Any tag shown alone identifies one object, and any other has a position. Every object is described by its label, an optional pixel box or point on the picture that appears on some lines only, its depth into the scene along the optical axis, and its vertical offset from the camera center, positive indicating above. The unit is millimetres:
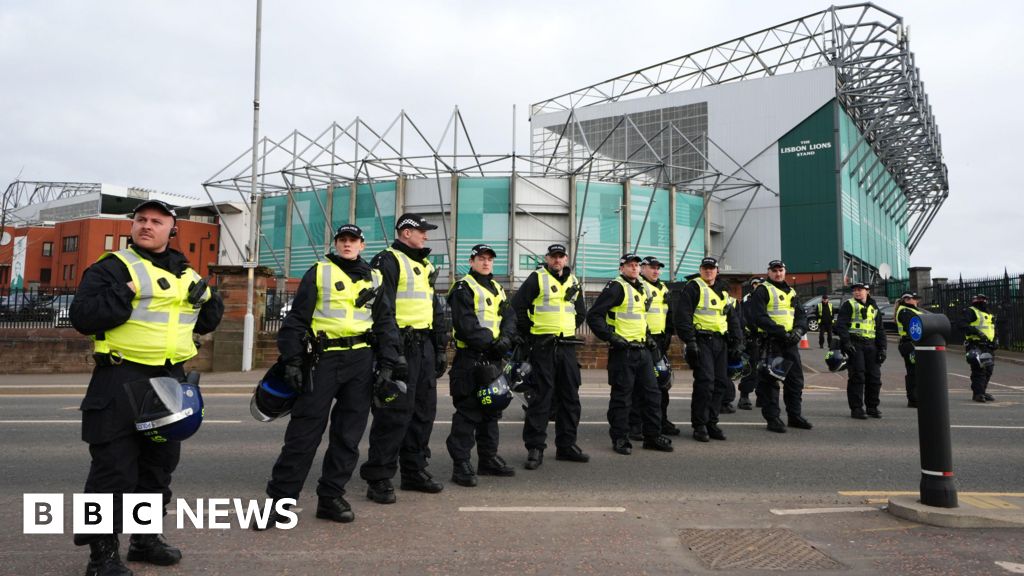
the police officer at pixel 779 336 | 8125 -103
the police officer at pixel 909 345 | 10055 -241
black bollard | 4387 -551
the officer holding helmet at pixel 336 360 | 4250 -255
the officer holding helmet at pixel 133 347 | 3322 -151
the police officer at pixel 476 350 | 5512 -224
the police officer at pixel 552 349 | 6168 -233
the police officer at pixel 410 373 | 4793 -393
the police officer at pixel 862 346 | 9203 -241
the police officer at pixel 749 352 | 9016 -374
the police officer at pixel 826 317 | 10117 +174
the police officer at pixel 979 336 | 10820 -86
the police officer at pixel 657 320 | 7480 +61
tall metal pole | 15672 +1451
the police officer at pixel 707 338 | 7387 -129
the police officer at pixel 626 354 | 6750 -296
